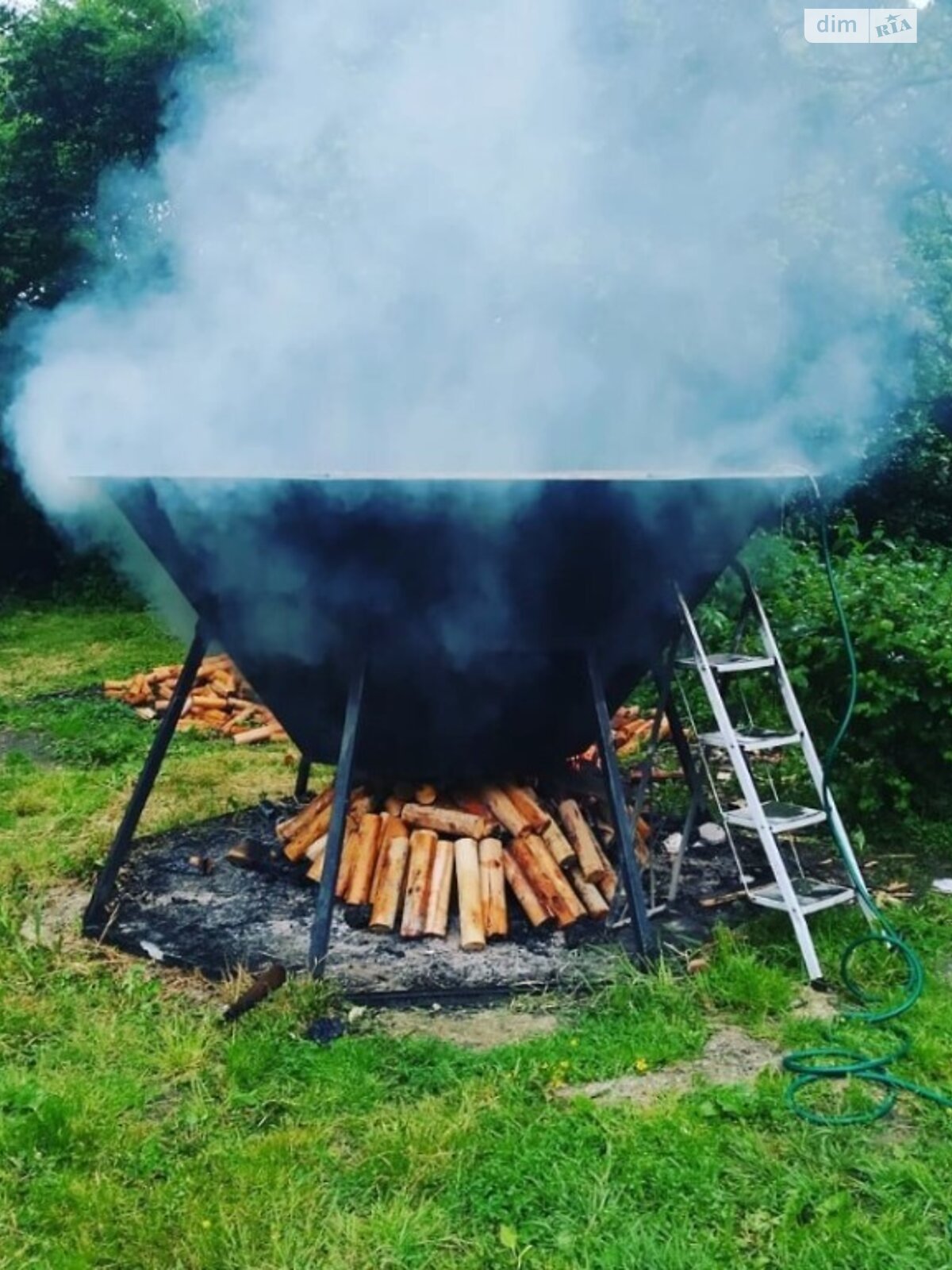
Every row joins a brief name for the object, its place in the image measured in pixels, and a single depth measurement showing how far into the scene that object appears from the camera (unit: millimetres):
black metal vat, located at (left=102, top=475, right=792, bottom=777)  3406
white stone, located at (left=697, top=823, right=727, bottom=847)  4820
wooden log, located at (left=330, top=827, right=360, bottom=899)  4176
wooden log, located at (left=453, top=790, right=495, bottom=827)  4332
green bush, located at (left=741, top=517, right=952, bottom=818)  4953
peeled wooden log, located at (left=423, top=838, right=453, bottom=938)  3877
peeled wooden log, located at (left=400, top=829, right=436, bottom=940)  3881
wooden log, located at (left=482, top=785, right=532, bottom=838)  4234
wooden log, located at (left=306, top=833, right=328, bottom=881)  4293
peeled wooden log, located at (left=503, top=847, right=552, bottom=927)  3971
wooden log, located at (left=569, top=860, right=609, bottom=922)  4021
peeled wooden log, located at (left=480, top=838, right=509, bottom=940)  3875
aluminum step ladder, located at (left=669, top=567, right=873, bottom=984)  3572
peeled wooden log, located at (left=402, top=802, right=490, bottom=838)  4223
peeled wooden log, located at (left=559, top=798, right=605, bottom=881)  4145
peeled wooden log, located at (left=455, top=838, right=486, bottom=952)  3797
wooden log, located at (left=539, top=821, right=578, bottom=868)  4152
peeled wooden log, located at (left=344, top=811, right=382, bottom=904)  4129
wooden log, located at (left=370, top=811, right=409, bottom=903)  4168
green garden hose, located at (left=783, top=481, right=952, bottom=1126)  2764
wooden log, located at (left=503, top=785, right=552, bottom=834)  4266
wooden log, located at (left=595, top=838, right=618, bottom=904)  4156
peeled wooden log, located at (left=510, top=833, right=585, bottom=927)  3990
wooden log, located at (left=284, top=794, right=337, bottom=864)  4488
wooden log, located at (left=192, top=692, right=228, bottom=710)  8133
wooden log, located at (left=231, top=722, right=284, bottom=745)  7277
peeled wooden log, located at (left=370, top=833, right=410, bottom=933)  3928
